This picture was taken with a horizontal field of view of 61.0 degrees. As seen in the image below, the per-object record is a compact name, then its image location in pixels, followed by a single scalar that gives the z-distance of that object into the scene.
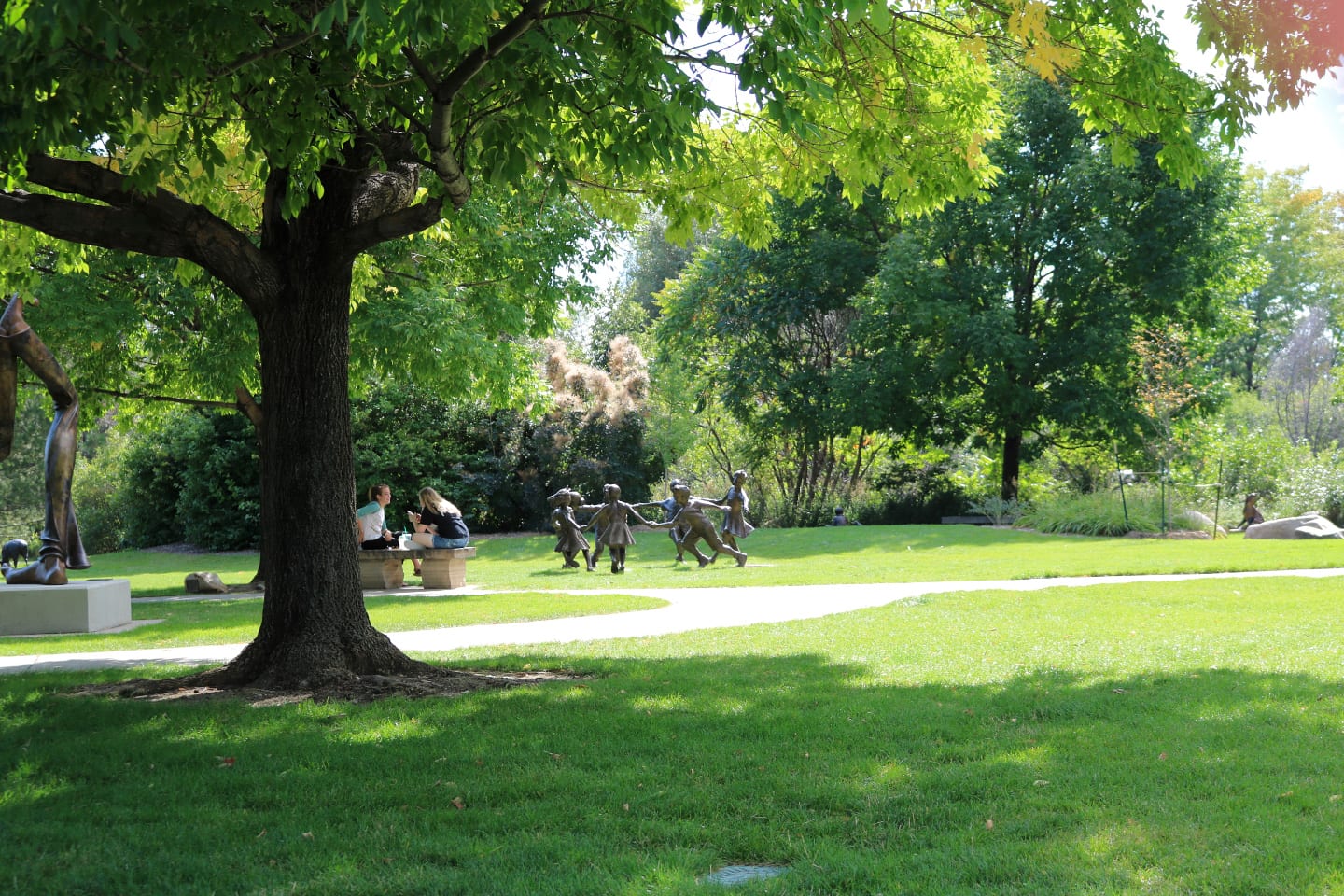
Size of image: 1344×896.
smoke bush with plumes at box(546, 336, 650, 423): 31.92
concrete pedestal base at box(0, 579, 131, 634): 12.02
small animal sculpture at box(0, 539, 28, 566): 18.63
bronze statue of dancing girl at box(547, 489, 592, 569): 19.16
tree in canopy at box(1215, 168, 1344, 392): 49.00
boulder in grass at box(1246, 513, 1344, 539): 22.14
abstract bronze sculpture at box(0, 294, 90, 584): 11.19
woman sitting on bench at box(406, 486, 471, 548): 16.55
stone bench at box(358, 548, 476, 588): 16.38
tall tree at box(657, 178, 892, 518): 32.06
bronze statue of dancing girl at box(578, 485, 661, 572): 18.39
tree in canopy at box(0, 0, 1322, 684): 5.85
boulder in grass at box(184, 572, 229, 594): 17.16
